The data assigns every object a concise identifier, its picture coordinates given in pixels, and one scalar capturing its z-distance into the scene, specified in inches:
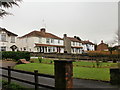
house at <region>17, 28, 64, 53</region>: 1753.2
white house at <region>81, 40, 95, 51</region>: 2847.0
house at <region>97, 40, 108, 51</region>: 2817.2
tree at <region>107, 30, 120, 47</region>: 1471.1
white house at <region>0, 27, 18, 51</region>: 1473.9
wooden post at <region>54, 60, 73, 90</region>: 178.9
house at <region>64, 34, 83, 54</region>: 2279.8
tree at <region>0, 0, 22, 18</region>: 378.4
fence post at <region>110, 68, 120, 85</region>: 332.2
